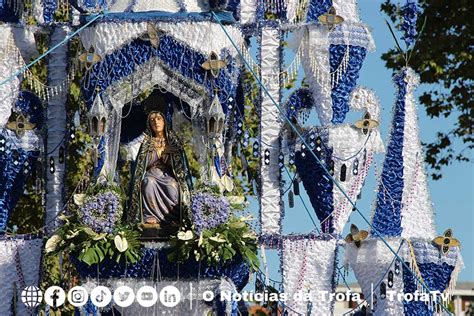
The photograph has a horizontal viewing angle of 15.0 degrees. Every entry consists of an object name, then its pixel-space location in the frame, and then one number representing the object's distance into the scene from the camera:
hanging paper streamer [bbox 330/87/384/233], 25.31
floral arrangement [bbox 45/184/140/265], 23.70
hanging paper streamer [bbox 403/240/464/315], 24.78
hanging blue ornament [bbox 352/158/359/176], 25.39
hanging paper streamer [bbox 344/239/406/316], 24.83
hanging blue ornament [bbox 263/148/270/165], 25.77
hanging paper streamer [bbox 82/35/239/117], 24.62
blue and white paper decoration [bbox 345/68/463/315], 24.84
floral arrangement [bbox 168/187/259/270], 23.62
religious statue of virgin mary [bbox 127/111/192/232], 24.36
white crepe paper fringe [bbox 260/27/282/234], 25.59
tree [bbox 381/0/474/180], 30.19
